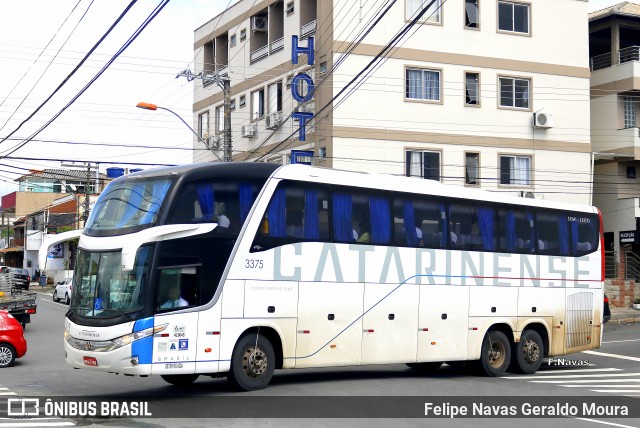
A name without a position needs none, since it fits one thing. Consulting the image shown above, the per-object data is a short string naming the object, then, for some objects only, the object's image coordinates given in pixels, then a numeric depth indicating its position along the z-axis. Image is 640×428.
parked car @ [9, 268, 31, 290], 62.75
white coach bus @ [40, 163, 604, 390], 14.51
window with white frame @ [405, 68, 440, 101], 38.75
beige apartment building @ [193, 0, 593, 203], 37.50
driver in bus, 14.55
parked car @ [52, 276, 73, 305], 52.31
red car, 21.62
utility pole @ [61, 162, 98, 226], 59.74
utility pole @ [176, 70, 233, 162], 30.95
